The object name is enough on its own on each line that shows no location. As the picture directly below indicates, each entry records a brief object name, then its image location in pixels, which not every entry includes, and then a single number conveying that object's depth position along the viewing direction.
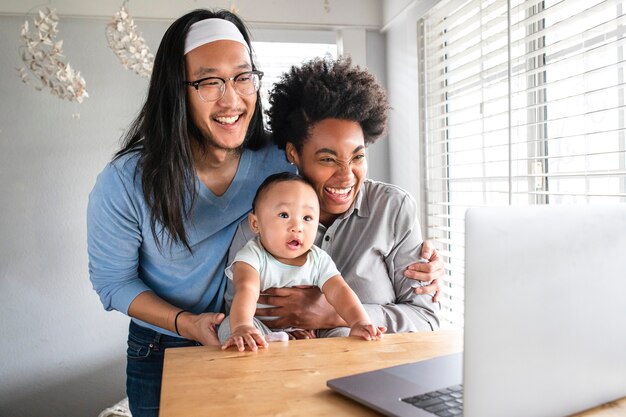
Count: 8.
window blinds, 1.86
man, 1.64
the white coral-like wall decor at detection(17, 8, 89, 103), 2.79
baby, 1.46
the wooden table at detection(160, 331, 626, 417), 0.81
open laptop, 0.64
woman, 1.61
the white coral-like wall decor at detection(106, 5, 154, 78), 2.78
